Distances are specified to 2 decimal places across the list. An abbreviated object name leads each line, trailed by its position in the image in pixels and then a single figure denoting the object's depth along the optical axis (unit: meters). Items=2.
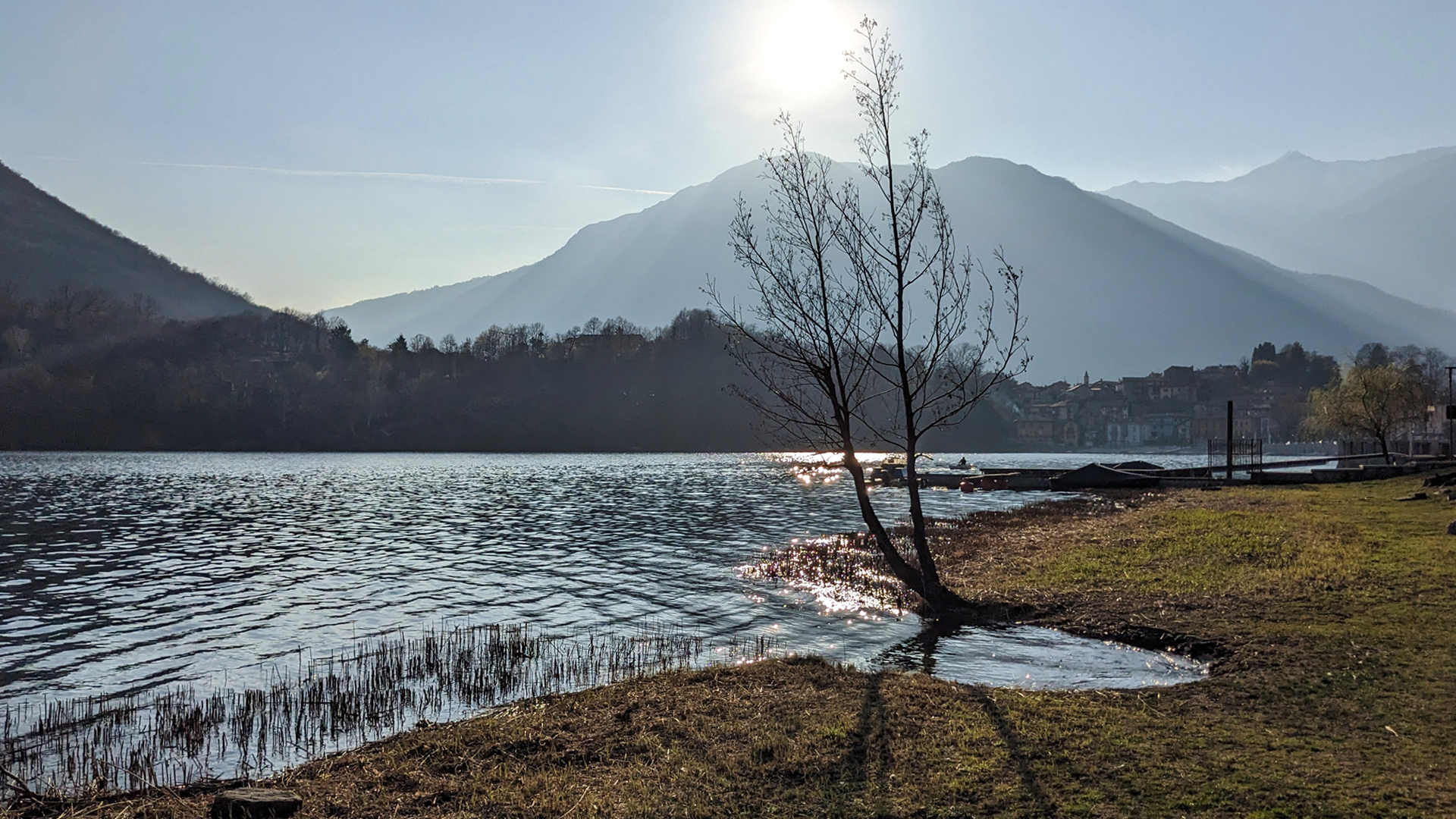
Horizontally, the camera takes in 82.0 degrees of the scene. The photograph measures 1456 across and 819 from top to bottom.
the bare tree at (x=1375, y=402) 80.12
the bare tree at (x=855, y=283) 17.17
